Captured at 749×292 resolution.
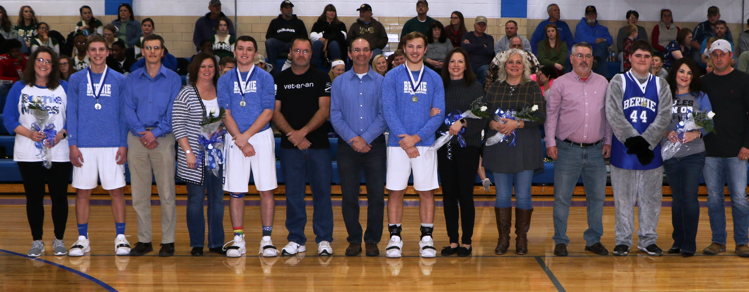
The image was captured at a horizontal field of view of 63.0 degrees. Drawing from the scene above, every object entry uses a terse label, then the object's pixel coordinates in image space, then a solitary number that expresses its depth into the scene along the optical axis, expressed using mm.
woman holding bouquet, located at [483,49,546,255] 4449
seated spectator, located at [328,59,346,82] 7062
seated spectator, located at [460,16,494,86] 9305
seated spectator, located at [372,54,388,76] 6887
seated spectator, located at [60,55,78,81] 5608
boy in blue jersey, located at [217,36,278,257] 4434
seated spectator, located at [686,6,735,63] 9984
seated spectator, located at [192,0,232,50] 9586
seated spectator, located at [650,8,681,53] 10383
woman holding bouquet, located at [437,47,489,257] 4434
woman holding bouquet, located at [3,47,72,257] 4480
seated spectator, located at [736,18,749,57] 9970
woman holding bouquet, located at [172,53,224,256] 4426
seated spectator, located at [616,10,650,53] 10227
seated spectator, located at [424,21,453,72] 9211
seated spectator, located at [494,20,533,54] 9523
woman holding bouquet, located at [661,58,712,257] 4484
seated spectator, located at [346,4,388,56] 9484
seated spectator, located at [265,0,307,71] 9352
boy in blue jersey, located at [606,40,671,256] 4406
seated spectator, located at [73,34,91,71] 8641
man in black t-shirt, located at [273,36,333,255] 4496
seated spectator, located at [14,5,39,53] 9797
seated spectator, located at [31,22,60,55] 9664
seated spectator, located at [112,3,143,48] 9883
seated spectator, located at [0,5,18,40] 9695
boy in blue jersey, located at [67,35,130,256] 4465
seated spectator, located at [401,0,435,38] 9617
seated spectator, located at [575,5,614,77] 9922
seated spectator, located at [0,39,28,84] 8758
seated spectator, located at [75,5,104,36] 9977
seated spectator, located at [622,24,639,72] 9891
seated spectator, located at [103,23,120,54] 9644
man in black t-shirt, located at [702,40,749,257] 4500
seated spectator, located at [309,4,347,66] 9297
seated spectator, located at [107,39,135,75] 8977
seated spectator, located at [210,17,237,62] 9398
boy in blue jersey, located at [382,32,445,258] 4340
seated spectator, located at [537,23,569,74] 9281
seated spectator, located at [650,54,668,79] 5887
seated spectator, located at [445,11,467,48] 9656
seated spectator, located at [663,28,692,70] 9406
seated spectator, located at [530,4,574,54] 9867
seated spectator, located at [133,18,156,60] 9477
